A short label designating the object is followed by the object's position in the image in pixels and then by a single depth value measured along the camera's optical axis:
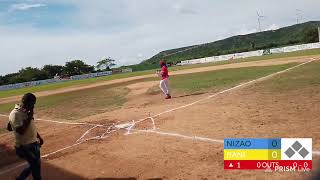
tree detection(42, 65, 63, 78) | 72.33
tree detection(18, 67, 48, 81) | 66.00
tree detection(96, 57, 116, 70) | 95.31
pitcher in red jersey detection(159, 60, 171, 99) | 12.16
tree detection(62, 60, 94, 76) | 75.09
